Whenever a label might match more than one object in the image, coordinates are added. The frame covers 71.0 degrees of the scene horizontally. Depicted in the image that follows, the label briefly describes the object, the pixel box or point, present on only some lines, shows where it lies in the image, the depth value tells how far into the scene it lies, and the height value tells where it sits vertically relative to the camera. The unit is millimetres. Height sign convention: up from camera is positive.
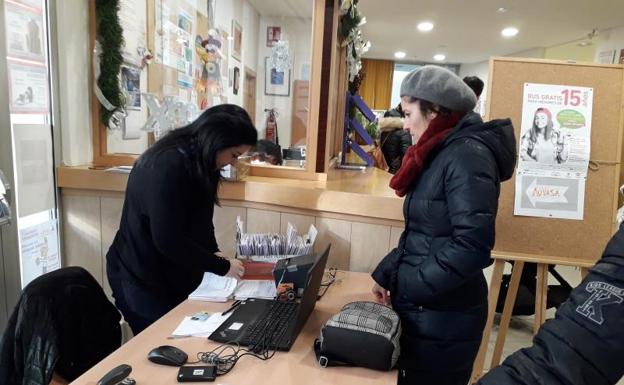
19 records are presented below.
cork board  1938 -117
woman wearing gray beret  1193 -236
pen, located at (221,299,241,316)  1442 -595
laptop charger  1050 -590
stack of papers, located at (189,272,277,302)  1564 -588
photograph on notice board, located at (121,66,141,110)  2389 +219
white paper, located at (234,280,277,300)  1579 -587
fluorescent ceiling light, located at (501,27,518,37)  6262 +1594
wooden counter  1926 -279
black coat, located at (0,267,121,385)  1178 -595
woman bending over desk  1383 -292
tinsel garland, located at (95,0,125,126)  2227 +388
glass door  1830 -71
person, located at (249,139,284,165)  2414 -126
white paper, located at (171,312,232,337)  1295 -599
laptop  1242 -587
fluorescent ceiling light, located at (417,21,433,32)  6098 +1588
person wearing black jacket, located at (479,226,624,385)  589 -265
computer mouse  1117 -586
